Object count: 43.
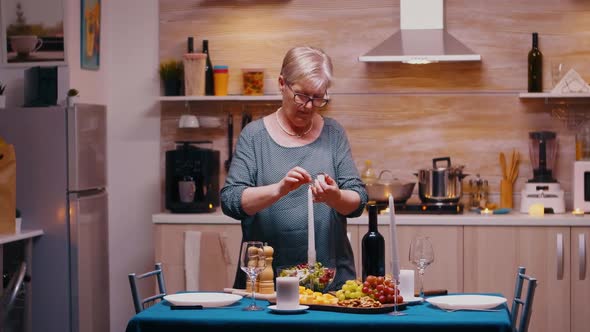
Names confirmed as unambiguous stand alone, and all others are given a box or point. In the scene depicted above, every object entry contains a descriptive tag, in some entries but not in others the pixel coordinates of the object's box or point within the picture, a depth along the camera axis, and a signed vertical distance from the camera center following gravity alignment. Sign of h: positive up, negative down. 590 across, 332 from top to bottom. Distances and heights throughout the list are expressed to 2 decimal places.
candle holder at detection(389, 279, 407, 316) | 2.60 -0.44
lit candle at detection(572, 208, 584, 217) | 4.98 -0.35
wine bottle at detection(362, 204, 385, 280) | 2.82 -0.31
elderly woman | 3.03 -0.08
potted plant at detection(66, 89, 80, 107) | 4.79 +0.29
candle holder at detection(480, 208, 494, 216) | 5.05 -0.35
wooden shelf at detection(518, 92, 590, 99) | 5.08 +0.29
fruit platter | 2.62 -0.43
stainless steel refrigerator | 4.68 -0.24
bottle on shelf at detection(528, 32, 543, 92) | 5.24 +0.45
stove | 5.04 -0.32
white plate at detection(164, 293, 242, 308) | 2.74 -0.45
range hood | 5.01 +0.60
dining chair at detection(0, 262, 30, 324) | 4.30 -0.66
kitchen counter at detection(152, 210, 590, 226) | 4.86 -0.38
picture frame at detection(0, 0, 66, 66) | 5.05 +0.68
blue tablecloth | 2.49 -0.47
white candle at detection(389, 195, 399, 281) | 2.61 -0.28
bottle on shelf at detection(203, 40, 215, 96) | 5.47 +0.42
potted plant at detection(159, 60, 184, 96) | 5.45 +0.44
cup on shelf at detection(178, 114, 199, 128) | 5.37 +0.17
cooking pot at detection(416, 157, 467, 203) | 5.06 -0.19
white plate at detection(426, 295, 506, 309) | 2.65 -0.45
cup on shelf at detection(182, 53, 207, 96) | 5.32 +0.45
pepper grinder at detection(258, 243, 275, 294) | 2.90 -0.41
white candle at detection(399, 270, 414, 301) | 2.82 -0.41
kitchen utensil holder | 5.30 -0.25
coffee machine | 5.20 -0.16
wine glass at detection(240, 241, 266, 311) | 2.69 -0.32
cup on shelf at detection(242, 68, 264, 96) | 5.39 +0.40
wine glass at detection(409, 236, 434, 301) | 2.78 -0.31
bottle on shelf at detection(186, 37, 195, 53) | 5.45 +0.63
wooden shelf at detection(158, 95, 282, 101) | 5.33 +0.31
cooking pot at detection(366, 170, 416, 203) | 5.12 -0.22
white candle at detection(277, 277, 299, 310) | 2.63 -0.41
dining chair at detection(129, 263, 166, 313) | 2.92 -0.45
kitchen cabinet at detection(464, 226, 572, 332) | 4.86 -0.61
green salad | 2.82 -0.38
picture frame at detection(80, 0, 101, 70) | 5.21 +0.67
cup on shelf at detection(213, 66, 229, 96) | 5.38 +0.42
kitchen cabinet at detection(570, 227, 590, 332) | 4.85 -0.73
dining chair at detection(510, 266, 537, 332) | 2.77 -0.49
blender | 5.12 -0.18
